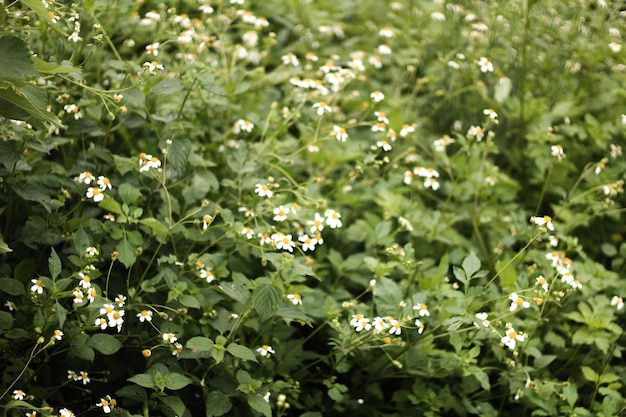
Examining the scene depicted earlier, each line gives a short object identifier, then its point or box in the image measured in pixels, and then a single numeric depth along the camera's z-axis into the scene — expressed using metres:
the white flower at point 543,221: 2.15
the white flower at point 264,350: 2.10
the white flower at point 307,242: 2.20
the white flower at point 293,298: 2.11
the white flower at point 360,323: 2.12
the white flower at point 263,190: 2.27
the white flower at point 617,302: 2.39
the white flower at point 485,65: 2.91
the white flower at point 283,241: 2.12
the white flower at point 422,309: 2.16
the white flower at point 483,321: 2.02
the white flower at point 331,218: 2.29
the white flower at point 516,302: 2.05
